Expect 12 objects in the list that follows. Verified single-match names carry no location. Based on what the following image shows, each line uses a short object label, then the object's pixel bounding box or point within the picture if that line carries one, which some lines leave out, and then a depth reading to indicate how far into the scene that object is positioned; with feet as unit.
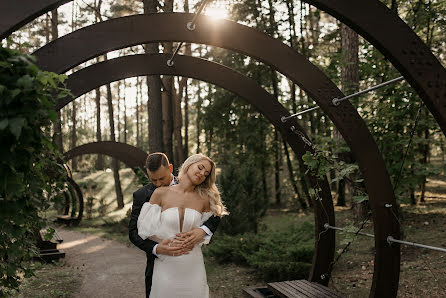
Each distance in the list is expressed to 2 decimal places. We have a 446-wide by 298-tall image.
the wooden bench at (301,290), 16.31
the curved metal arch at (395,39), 9.33
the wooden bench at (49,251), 31.15
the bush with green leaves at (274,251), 23.58
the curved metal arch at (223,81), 18.44
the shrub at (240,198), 33.42
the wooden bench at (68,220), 52.51
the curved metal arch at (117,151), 36.78
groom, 11.03
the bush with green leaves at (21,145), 5.85
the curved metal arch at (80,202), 49.22
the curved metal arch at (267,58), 13.30
